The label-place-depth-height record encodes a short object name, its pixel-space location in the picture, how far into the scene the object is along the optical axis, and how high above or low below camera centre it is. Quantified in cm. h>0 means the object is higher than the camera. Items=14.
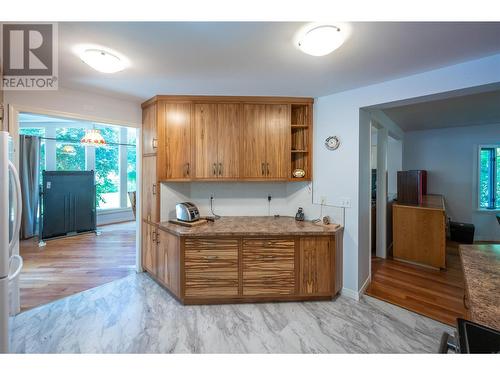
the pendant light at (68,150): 558 +94
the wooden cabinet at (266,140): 271 +56
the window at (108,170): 609 +48
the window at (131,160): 657 +80
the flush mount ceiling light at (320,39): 139 +94
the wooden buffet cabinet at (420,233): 333 -71
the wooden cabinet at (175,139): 269 +57
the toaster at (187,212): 265 -28
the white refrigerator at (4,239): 137 -31
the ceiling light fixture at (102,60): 169 +98
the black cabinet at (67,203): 473 -33
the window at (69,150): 553 +93
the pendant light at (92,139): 458 +98
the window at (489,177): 470 +20
